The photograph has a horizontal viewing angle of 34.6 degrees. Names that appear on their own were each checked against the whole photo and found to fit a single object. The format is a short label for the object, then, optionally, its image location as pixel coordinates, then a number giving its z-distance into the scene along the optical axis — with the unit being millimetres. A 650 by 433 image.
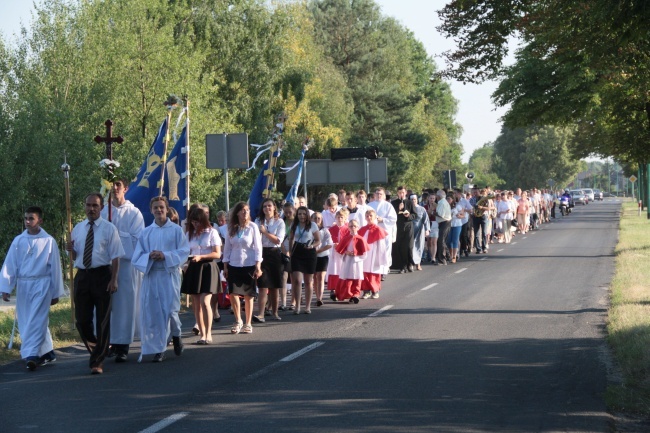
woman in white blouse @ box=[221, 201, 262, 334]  14758
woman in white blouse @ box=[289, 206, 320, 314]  17172
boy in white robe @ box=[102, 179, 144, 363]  12367
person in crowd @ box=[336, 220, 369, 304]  18953
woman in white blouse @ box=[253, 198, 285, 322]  16141
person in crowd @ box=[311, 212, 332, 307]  17516
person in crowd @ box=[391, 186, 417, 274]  26141
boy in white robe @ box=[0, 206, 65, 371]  12172
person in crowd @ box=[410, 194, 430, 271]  26766
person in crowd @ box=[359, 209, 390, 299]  19609
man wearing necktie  11797
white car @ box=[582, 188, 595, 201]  119631
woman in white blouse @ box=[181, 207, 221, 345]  13539
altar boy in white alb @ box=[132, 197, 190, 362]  12383
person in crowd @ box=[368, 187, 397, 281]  22766
